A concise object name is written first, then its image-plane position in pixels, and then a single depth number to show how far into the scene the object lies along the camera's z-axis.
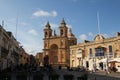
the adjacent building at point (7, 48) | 18.79
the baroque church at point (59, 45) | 34.81
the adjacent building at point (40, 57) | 55.63
